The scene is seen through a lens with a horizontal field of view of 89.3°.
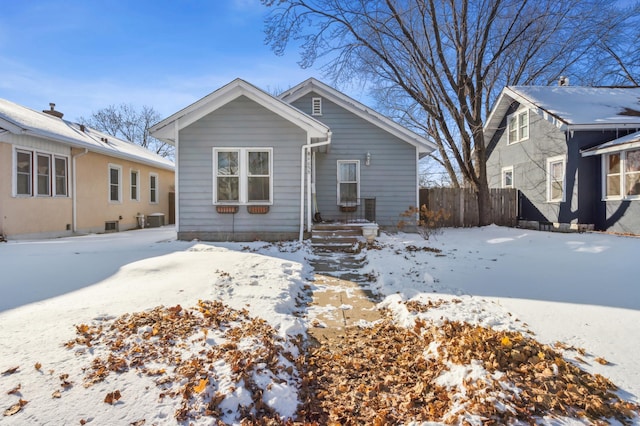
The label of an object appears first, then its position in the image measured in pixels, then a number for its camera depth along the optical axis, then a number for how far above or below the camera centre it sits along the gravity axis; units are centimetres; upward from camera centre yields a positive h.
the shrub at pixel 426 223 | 972 -64
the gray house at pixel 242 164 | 905 +123
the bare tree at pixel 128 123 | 3309 +876
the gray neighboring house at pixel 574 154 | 1078 +196
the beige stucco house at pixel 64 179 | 933 +102
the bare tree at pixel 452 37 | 1185 +664
